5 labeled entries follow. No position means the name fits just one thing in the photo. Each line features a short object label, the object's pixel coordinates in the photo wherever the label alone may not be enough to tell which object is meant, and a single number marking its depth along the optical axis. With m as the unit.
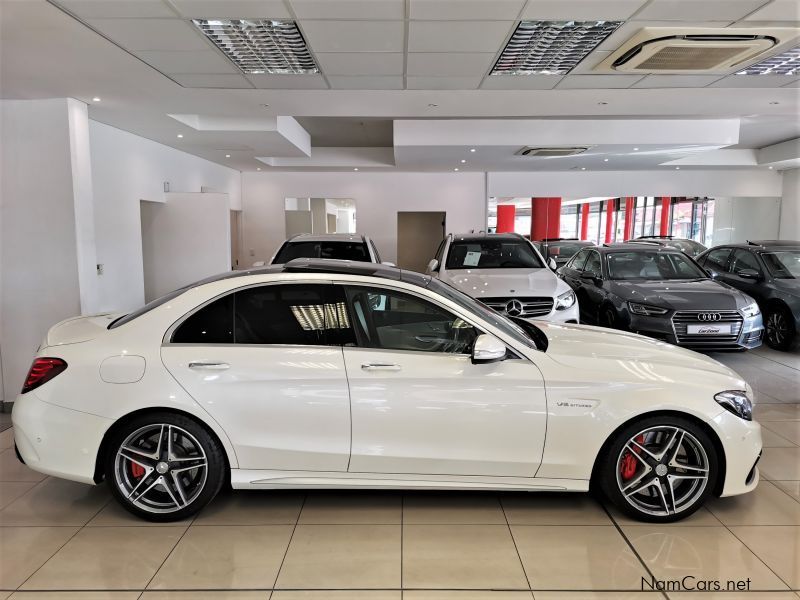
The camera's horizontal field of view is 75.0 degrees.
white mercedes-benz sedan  2.88
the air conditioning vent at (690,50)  4.03
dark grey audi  6.27
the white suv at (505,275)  6.04
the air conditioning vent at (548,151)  10.49
